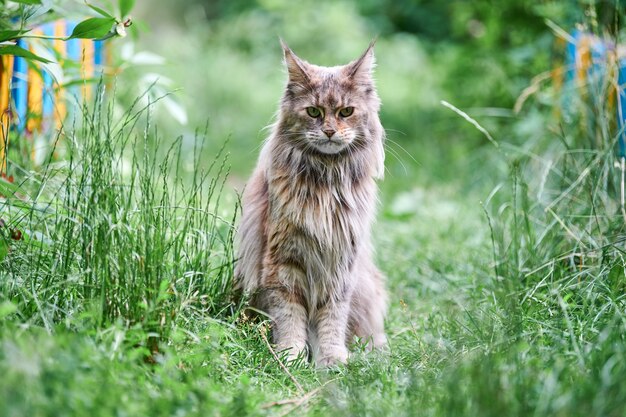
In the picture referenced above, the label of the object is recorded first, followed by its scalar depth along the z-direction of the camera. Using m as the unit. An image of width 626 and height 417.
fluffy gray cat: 6.01
